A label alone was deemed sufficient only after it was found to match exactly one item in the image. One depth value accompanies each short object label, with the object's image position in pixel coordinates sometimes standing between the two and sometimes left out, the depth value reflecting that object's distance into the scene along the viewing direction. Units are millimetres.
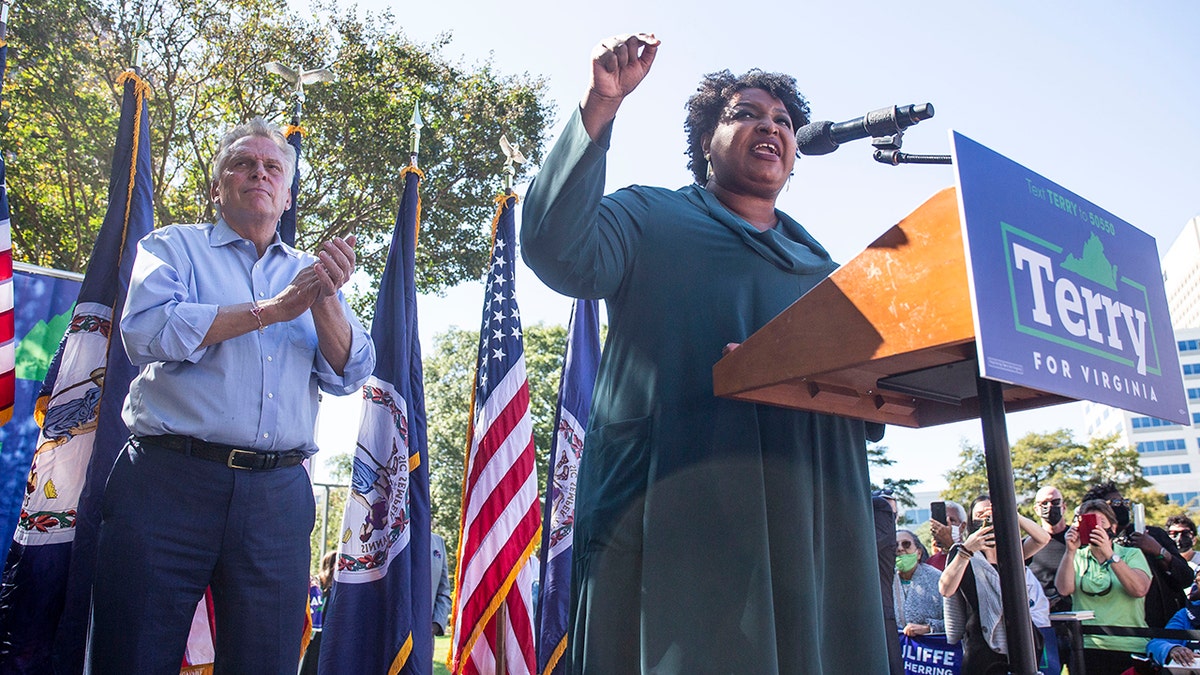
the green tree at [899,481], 25734
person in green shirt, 6031
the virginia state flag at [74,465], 3172
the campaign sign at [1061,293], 1324
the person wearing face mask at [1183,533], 8312
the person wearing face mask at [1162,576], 6570
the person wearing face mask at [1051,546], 6508
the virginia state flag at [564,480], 5555
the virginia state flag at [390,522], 4355
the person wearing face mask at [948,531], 5871
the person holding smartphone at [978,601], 5703
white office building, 80562
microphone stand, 2047
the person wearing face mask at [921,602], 6719
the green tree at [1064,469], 35812
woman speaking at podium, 1628
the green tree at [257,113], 9875
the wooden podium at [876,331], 1391
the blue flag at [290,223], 4484
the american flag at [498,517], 5145
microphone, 1987
